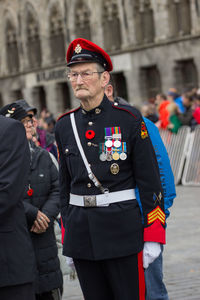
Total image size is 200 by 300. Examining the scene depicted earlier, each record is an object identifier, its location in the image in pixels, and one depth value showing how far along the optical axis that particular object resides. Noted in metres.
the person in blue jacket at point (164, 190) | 8.75
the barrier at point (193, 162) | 25.93
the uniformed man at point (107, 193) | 7.08
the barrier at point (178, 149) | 26.54
